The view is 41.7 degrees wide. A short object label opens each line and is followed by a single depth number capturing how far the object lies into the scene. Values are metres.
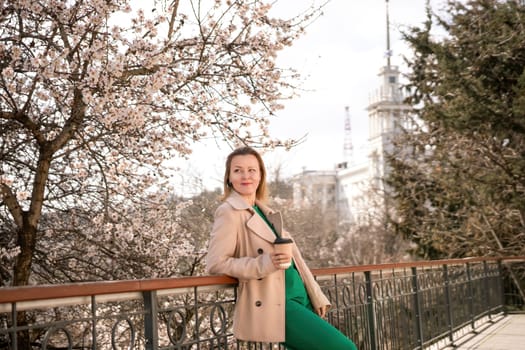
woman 3.40
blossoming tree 7.44
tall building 66.69
